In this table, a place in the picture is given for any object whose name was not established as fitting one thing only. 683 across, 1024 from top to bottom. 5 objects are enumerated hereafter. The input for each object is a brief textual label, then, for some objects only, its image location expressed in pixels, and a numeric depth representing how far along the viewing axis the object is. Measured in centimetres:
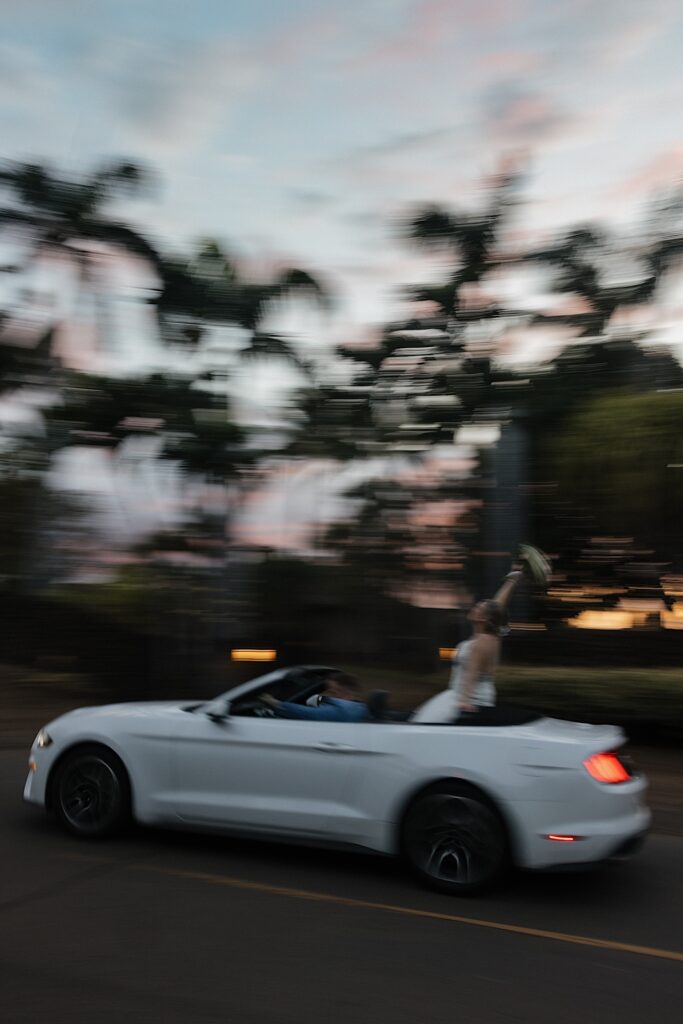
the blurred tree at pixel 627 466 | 1404
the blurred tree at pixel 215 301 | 1762
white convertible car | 543
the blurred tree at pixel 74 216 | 1767
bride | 606
